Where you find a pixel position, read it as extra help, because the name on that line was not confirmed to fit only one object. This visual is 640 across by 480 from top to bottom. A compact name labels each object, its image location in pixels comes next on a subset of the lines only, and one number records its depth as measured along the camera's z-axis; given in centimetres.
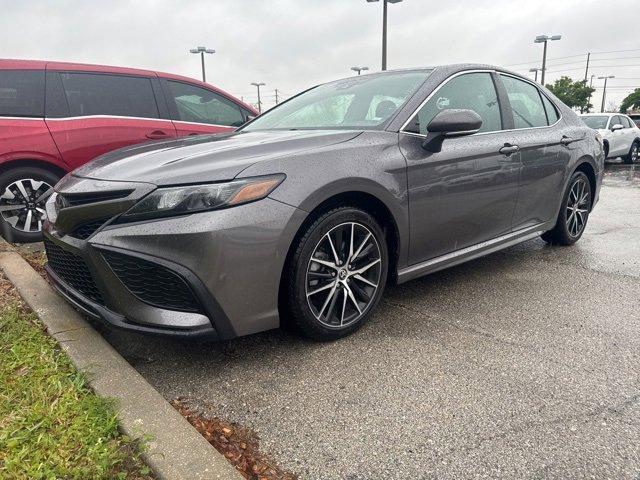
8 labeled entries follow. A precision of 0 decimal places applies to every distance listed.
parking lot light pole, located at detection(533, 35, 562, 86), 2592
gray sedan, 217
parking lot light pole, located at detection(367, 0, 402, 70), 1486
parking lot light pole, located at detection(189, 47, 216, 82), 2444
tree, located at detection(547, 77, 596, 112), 4400
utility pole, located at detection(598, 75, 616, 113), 6279
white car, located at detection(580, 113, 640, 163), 1338
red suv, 453
